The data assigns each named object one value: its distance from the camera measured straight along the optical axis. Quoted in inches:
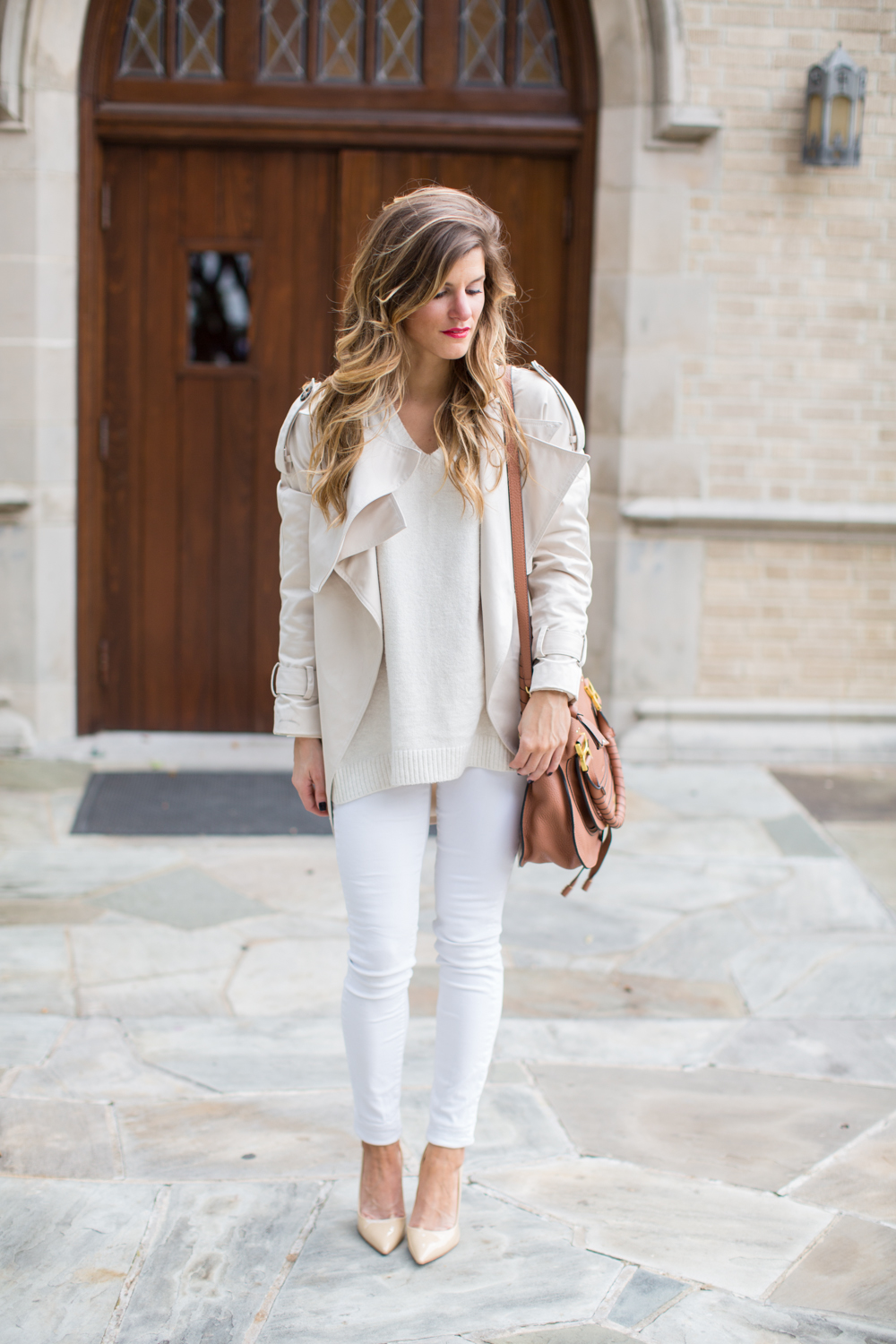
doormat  189.2
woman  85.3
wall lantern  209.3
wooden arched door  218.5
